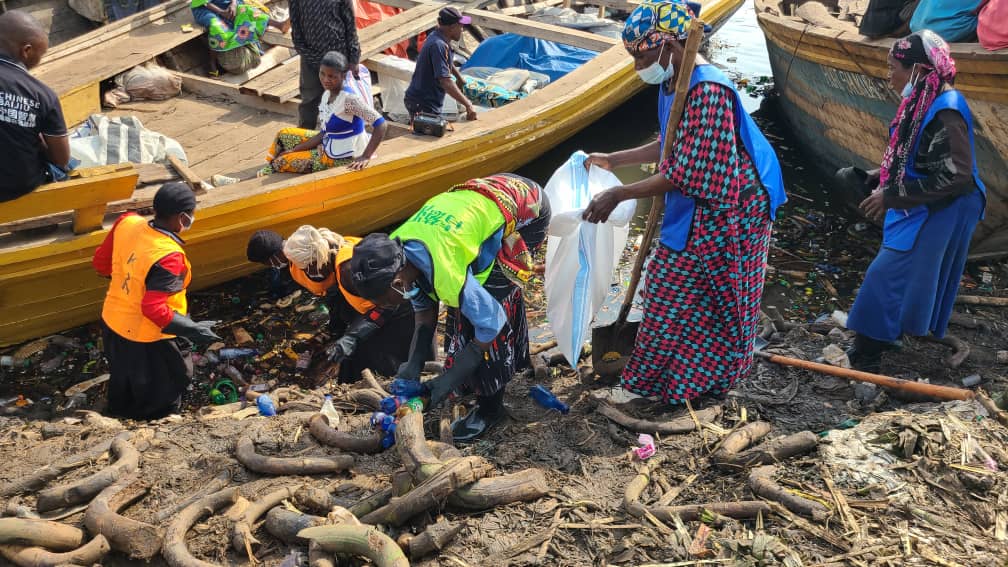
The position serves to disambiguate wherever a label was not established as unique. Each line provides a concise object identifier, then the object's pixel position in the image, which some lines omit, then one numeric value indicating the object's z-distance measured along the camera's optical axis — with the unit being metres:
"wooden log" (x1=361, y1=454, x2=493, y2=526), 2.85
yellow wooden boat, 4.75
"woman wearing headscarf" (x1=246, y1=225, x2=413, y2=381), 4.41
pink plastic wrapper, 3.43
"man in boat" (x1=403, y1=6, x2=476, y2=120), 6.50
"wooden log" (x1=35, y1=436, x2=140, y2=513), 3.08
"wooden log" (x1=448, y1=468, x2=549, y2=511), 2.99
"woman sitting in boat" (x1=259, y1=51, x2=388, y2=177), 5.71
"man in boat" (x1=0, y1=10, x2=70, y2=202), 4.14
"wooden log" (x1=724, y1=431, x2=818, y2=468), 3.25
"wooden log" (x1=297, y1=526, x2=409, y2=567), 2.62
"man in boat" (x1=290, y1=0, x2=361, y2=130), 6.21
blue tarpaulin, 8.69
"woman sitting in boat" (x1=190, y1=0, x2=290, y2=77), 7.62
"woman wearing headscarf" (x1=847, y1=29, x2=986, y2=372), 3.73
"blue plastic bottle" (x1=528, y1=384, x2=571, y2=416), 4.08
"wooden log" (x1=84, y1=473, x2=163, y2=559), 2.83
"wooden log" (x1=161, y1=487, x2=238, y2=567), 2.75
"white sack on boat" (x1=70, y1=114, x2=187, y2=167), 5.59
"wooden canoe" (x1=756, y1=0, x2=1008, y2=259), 5.43
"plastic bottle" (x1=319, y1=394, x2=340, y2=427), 3.77
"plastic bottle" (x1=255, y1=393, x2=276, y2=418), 4.15
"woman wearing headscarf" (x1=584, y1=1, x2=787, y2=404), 3.24
